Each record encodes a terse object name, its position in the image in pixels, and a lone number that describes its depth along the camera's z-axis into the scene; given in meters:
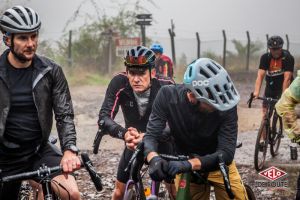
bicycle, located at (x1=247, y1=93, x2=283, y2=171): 8.55
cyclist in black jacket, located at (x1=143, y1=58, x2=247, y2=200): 3.55
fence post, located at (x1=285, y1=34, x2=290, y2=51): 27.11
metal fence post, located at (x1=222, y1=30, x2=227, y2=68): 25.69
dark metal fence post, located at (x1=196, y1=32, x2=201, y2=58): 25.16
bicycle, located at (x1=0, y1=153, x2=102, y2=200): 3.40
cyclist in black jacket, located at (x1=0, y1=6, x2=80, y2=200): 3.82
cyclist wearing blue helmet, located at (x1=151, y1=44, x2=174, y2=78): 11.77
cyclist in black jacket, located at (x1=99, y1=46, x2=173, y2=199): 4.93
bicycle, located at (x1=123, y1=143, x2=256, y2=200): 3.47
